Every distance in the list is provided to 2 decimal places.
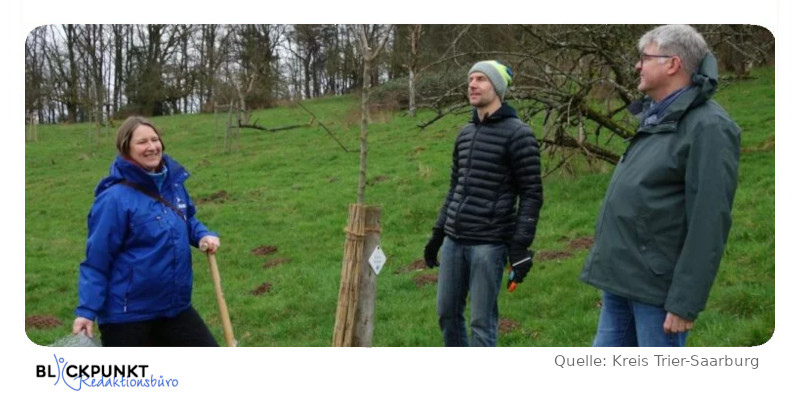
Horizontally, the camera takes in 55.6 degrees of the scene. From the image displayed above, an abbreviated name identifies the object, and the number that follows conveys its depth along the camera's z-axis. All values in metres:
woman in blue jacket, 3.21
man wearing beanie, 3.55
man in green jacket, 2.77
